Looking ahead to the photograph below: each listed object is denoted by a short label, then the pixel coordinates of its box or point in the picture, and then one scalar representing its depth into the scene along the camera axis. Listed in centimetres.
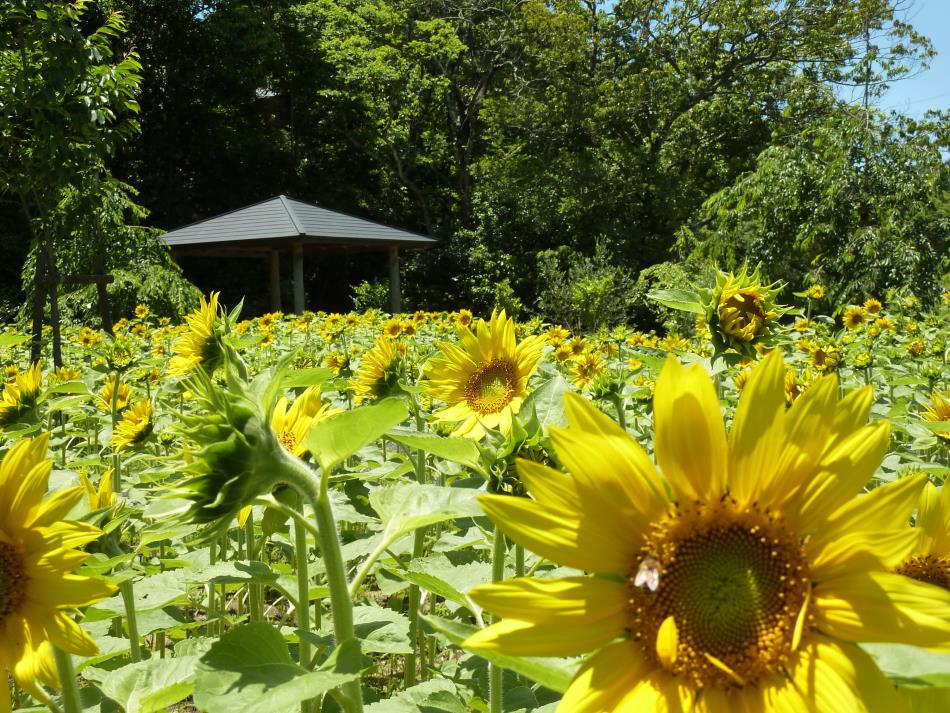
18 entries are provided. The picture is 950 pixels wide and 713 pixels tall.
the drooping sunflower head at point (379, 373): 205
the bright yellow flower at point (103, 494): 118
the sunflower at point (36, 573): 75
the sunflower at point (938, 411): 168
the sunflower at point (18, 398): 190
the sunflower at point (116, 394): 251
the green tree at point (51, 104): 607
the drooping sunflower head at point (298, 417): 115
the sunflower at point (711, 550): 53
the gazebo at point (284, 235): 1396
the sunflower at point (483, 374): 163
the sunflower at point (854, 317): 446
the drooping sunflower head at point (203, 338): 165
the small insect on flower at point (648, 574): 56
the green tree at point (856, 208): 872
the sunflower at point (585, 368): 273
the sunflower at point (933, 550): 70
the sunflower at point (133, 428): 209
